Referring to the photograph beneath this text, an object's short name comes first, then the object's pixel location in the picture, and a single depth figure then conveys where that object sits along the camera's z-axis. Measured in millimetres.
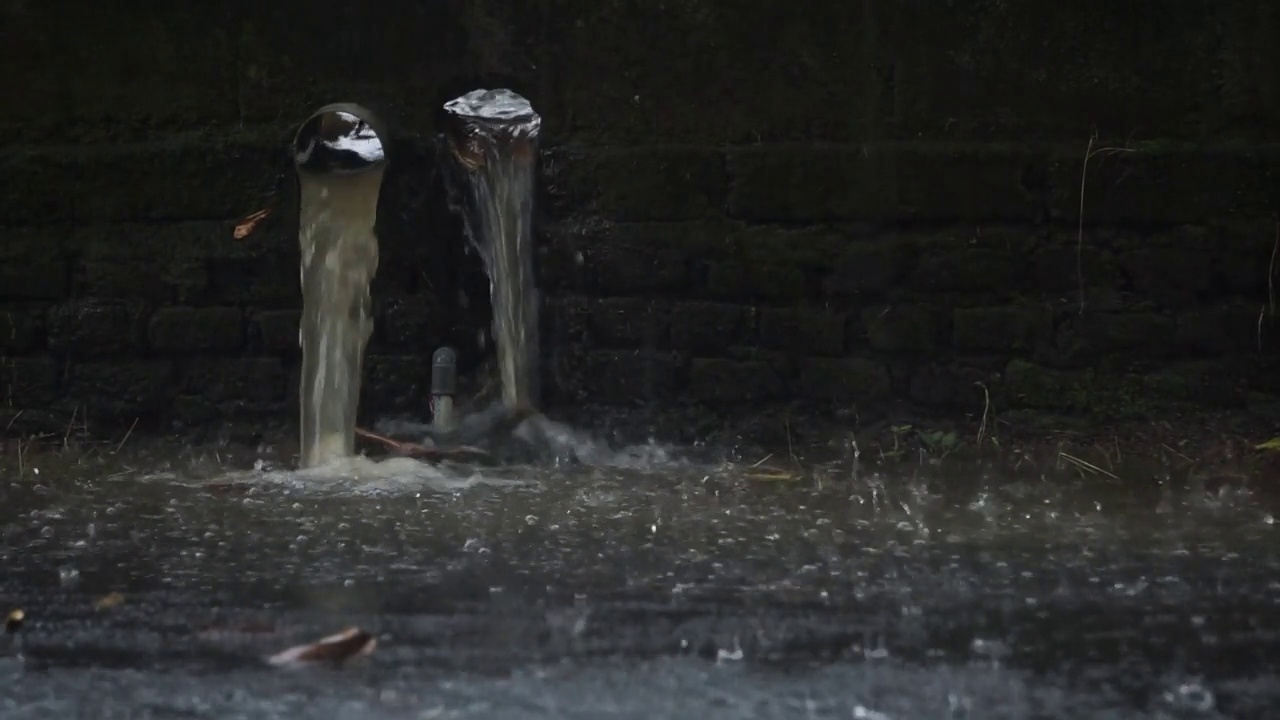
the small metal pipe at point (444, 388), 9586
